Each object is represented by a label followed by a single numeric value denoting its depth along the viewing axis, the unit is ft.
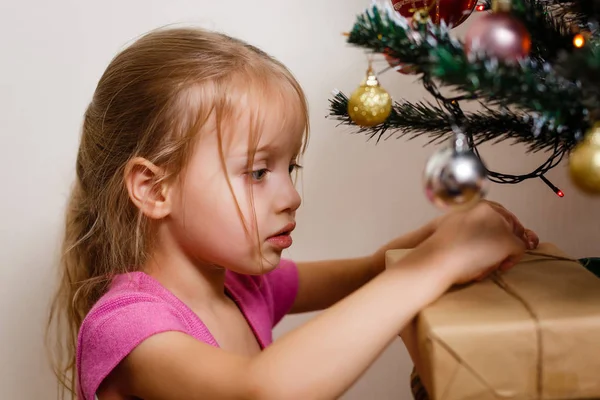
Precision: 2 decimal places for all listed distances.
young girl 1.69
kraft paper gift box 1.46
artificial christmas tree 1.28
